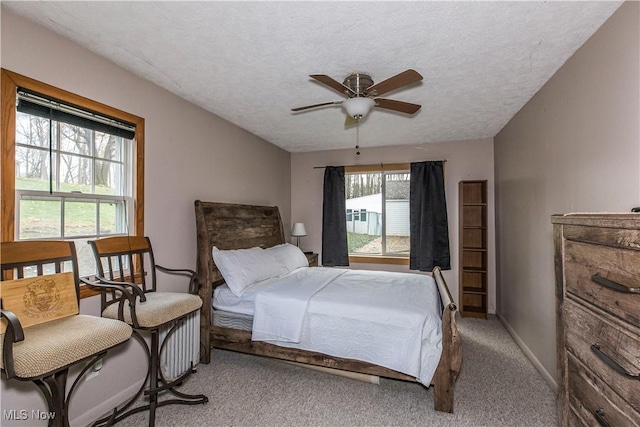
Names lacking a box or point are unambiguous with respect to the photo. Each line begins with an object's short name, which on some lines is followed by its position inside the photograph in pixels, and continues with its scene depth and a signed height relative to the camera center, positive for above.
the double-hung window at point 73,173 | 1.78 +0.31
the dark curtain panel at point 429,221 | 4.34 -0.11
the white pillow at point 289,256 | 3.53 -0.53
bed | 2.11 -0.89
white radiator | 2.44 -1.16
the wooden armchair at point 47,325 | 1.20 -0.55
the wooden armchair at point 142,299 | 1.80 -0.58
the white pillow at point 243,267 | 2.81 -0.54
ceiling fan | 1.91 +0.88
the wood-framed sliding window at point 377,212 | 4.73 +0.03
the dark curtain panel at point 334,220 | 4.81 -0.09
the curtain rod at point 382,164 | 4.43 +0.80
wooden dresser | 0.99 -0.42
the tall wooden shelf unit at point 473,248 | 4.09 -0.49
